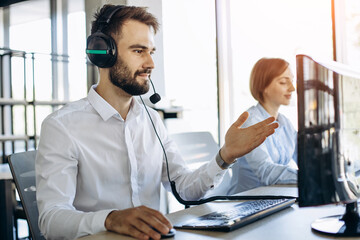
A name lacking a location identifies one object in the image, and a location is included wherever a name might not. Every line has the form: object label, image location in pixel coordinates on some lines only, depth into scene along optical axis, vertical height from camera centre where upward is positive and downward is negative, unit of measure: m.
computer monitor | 0.81 -0.03
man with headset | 1.24 -0.07
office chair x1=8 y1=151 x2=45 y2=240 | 1.28 -0.18
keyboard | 0.94 -0.23
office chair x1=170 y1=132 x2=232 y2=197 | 2.05 -0.13
